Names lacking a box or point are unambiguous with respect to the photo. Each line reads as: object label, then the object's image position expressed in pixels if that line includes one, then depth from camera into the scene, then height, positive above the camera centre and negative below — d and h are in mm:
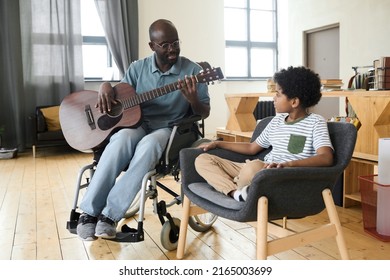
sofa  4895 -384
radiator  6180 -275
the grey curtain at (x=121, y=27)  5598 +931
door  5785 +516
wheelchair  1696 -403
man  1727 -177
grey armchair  1315 -373
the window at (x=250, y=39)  6695 +889
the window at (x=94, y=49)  5742 +658
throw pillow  5039 -272
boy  1525 -189
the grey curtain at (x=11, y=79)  5105 +228
